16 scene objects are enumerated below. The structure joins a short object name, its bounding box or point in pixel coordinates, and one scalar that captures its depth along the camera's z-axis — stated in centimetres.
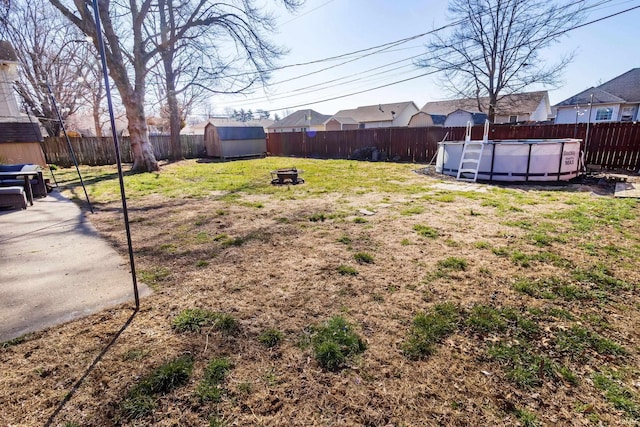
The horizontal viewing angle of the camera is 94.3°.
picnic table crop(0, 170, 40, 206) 674
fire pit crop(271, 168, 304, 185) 863
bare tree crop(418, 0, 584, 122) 1800
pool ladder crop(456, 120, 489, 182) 918
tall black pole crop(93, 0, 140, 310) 207
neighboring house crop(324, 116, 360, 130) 4153
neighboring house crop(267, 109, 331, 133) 4622
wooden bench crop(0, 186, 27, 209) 614
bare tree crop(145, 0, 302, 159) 1151
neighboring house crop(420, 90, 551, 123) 2992
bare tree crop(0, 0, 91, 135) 1727
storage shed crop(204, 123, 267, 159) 1831
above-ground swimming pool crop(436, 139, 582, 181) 820
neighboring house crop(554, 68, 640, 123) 2416
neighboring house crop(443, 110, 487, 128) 2788
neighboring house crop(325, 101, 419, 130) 3872
